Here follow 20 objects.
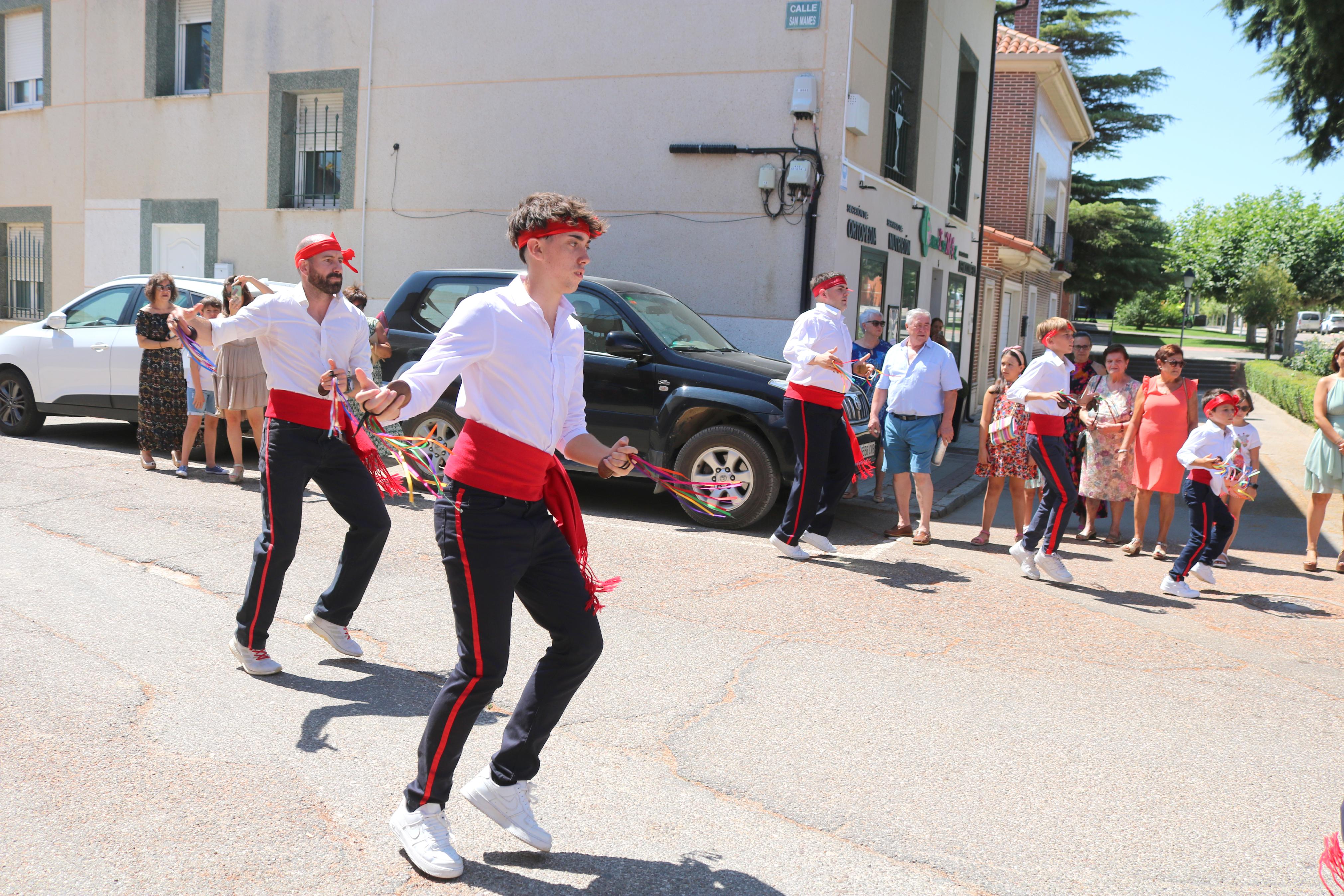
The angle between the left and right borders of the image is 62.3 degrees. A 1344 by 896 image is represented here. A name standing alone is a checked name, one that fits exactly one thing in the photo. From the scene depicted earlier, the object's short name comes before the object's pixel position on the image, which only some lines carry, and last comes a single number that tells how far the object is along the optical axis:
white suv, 10.84
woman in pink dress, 8.47
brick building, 23.36
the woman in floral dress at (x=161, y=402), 9.98
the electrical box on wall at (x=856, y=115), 12.05
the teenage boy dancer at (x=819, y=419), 7.44
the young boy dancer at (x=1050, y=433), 7.18
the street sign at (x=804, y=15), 11.95
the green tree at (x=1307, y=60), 12.64
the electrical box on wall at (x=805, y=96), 11.91
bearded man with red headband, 4.68
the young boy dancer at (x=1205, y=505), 7.21
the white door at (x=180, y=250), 15.98
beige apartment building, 12.28
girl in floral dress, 8.45
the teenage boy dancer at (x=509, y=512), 3.12
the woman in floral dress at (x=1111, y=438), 8.93
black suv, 8.57
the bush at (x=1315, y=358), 26.14
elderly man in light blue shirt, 8.54
